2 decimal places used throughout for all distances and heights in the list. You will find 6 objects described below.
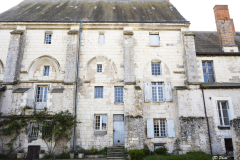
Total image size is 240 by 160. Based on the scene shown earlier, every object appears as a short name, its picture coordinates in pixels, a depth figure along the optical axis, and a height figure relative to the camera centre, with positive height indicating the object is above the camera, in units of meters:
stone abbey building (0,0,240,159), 12.77 +3.71
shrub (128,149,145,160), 10.84 -1.89
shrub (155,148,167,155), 11.93 -1.90
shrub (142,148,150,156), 11.65 -1.85
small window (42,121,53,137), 12.26 -0.34
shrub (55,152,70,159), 11.83 -2.12
